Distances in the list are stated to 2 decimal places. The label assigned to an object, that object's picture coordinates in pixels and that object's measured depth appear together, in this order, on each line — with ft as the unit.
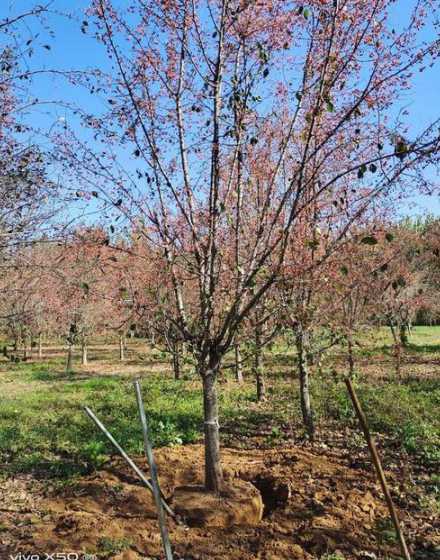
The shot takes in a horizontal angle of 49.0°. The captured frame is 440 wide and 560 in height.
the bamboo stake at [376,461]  6.75
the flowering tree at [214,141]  12.92
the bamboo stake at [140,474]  10.30
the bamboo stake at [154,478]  8.52
